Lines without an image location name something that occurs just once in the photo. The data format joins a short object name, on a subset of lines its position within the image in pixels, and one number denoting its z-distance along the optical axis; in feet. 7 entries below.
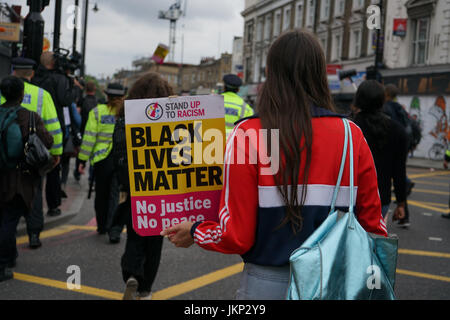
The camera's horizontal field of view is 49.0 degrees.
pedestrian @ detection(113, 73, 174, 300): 12.75
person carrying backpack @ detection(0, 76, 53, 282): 14.65
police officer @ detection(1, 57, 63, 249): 16.72
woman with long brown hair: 5.84
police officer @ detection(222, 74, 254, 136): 19.60
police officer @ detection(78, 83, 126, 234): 20.13
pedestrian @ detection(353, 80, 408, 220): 14.06
